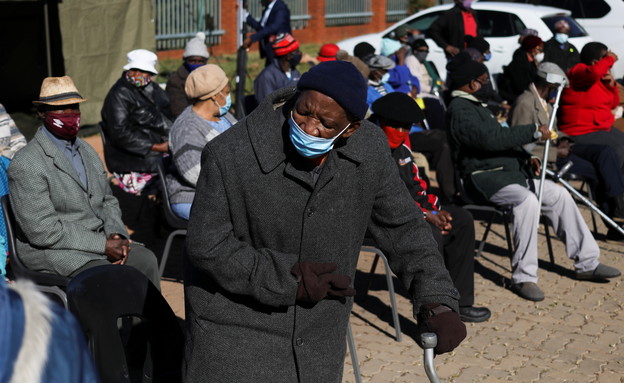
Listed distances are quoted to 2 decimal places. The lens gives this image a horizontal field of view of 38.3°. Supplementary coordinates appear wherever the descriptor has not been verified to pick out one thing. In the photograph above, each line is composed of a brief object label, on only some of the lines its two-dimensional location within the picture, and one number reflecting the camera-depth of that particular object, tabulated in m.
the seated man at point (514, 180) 6.99
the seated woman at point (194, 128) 6.20
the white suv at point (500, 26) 14.61
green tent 11.49
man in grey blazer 5.05
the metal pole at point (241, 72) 13.08
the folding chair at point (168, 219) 6.41
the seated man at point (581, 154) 8.02
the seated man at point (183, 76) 9.45
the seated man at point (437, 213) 6.07
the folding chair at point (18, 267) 5.10
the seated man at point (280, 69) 9.30
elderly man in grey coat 3.05
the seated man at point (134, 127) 7.89
